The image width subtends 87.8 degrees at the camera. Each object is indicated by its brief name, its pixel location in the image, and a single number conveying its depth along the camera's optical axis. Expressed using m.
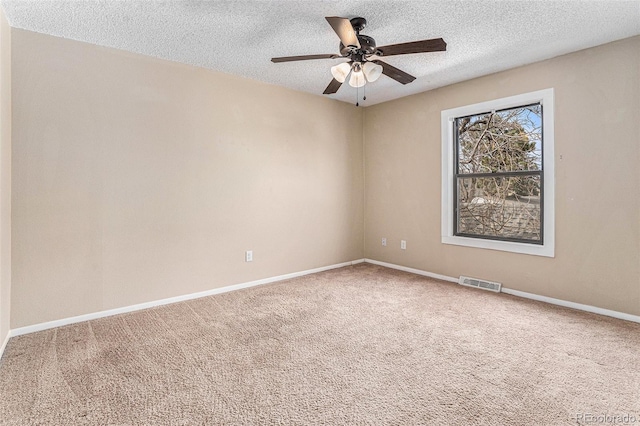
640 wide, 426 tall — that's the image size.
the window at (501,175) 3.37
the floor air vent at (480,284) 3.70
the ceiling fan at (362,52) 2.14
